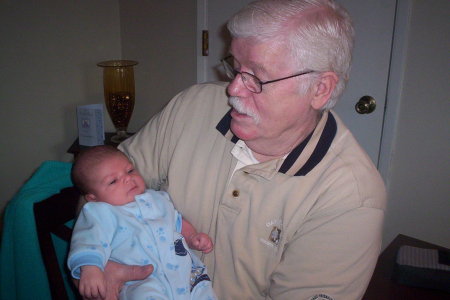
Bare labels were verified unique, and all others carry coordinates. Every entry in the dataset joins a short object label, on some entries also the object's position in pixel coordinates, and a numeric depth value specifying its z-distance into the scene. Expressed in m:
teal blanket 1.05
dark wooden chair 1.05
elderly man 1.00
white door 1.92
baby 0.99
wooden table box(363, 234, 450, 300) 1.18
